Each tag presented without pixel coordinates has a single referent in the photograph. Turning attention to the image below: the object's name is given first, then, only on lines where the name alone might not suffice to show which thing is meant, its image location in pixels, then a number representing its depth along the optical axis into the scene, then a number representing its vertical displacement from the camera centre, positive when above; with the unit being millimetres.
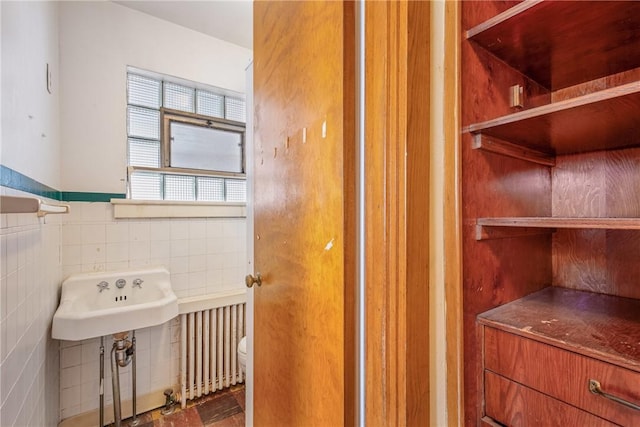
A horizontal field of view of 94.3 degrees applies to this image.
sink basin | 1356 -453
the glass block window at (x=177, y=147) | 1913 +482
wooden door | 689 +13
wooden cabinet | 560 +16
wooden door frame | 627 +2
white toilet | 1667 -778
